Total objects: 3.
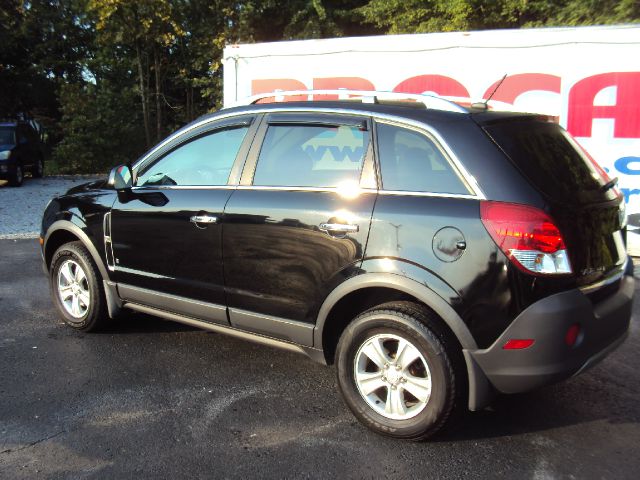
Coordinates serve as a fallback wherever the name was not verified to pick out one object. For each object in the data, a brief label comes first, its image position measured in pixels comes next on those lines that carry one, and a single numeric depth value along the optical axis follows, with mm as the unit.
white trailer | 7121
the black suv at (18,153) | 15250
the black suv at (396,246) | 2912
